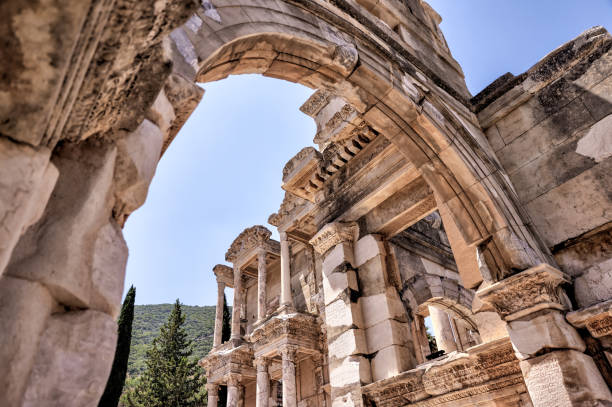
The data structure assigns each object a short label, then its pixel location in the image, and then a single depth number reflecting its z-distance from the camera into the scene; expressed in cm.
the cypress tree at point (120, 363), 1584
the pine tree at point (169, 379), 2358
